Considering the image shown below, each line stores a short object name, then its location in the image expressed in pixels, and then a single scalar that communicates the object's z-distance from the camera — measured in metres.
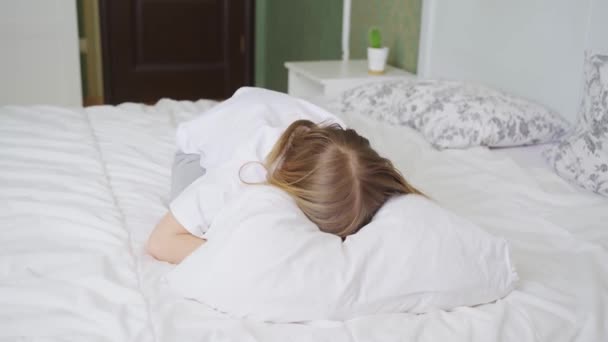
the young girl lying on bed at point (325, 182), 1.06
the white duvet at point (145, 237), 0.96
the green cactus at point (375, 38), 2.82
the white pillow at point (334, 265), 0.96
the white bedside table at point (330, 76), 2.71
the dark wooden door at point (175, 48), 4.09
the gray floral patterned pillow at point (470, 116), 1.90
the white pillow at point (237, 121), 1.46
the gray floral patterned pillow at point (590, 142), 1.57
